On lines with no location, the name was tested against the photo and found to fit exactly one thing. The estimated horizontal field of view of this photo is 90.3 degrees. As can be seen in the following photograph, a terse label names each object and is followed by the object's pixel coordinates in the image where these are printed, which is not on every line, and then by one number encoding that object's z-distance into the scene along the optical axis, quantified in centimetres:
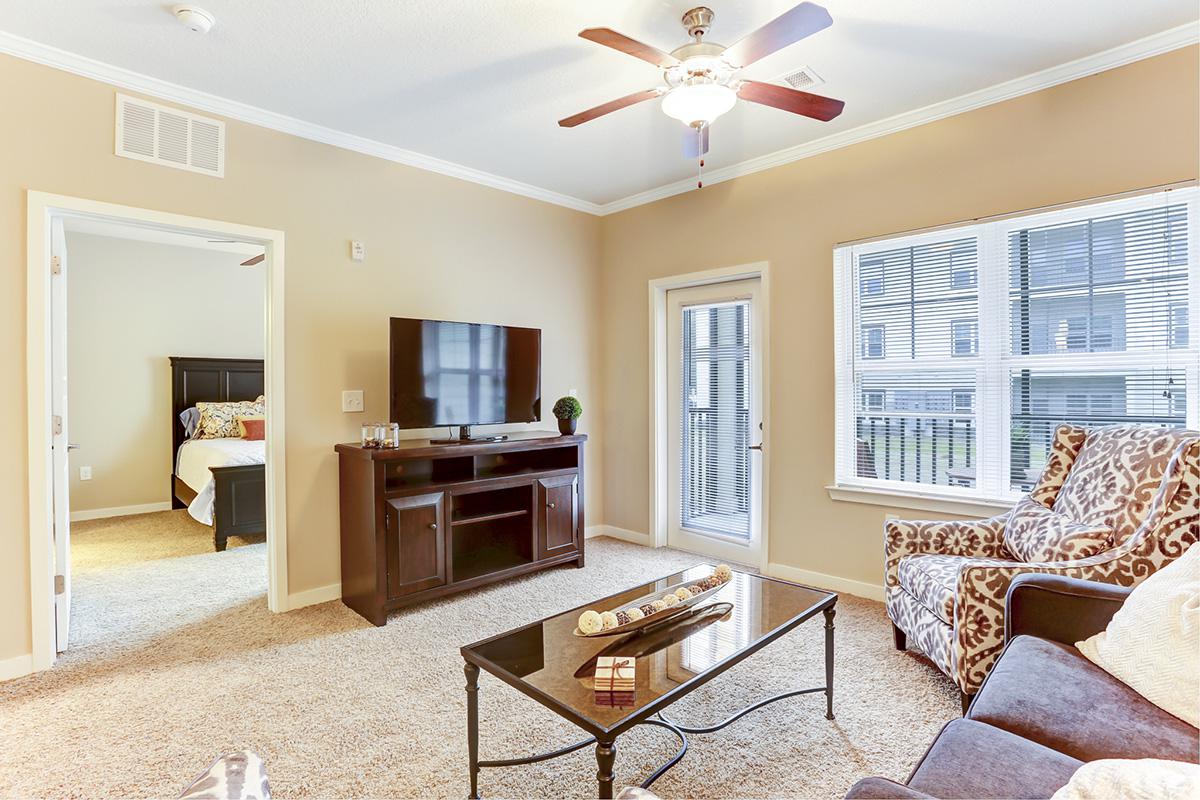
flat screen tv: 342
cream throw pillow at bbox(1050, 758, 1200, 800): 68
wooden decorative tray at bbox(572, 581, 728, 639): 184
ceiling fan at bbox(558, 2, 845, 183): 199
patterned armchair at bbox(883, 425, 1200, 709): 193
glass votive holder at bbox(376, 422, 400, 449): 329
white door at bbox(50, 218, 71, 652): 272
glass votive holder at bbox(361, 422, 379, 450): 330
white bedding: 466
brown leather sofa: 109
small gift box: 145
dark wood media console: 313
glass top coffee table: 142
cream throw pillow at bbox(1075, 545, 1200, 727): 131
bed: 453
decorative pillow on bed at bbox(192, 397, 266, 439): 578
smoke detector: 227
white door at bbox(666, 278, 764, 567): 409
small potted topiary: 412
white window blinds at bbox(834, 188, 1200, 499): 260
